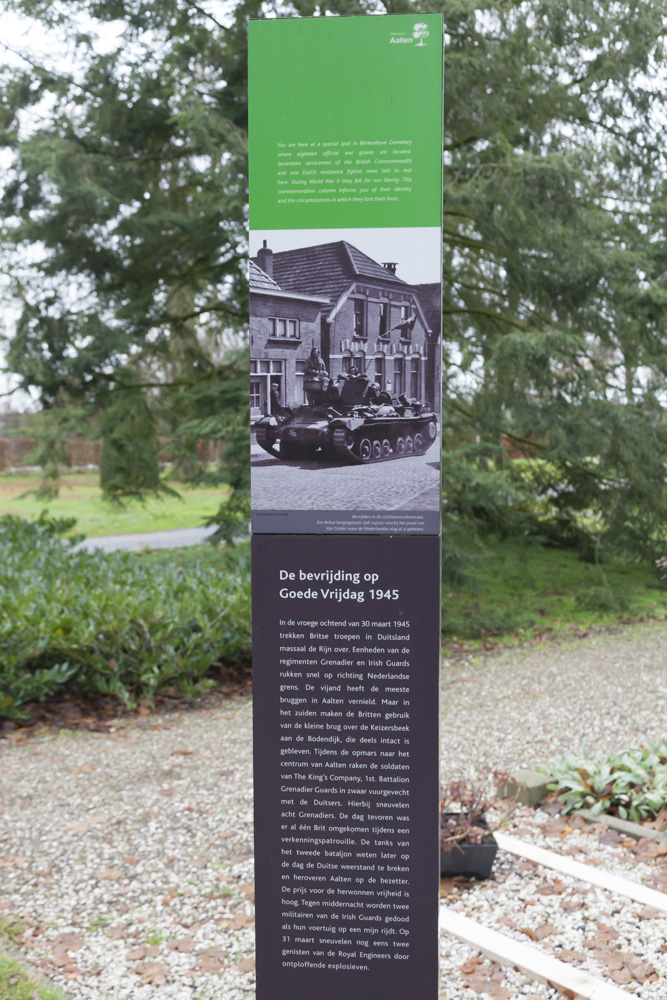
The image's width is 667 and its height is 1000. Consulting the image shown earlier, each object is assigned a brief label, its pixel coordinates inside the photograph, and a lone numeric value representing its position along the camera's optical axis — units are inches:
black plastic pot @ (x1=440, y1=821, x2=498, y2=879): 122.0
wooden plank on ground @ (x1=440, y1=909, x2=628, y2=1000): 96.5
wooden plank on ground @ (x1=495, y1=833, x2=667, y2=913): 116.3
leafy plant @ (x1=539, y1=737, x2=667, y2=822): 144.6
